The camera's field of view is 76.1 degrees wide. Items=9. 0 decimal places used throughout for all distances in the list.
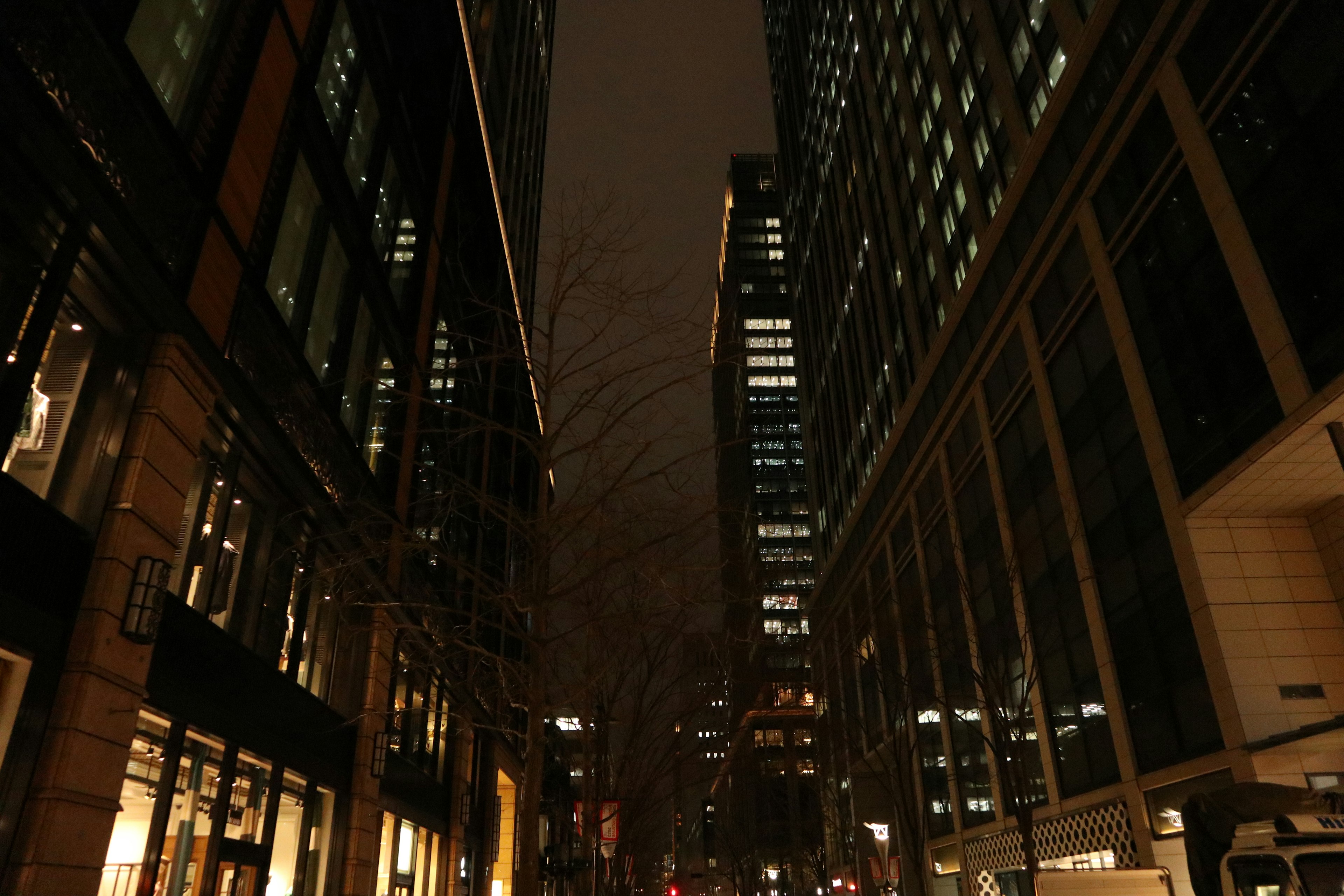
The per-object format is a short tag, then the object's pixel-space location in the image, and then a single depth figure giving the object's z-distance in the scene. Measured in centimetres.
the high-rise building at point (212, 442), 880
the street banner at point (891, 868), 2457
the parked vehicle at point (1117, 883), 1207
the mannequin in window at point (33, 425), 895
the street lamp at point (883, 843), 2502
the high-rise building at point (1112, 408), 1998
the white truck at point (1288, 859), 891
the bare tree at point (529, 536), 1130
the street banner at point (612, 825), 2581
